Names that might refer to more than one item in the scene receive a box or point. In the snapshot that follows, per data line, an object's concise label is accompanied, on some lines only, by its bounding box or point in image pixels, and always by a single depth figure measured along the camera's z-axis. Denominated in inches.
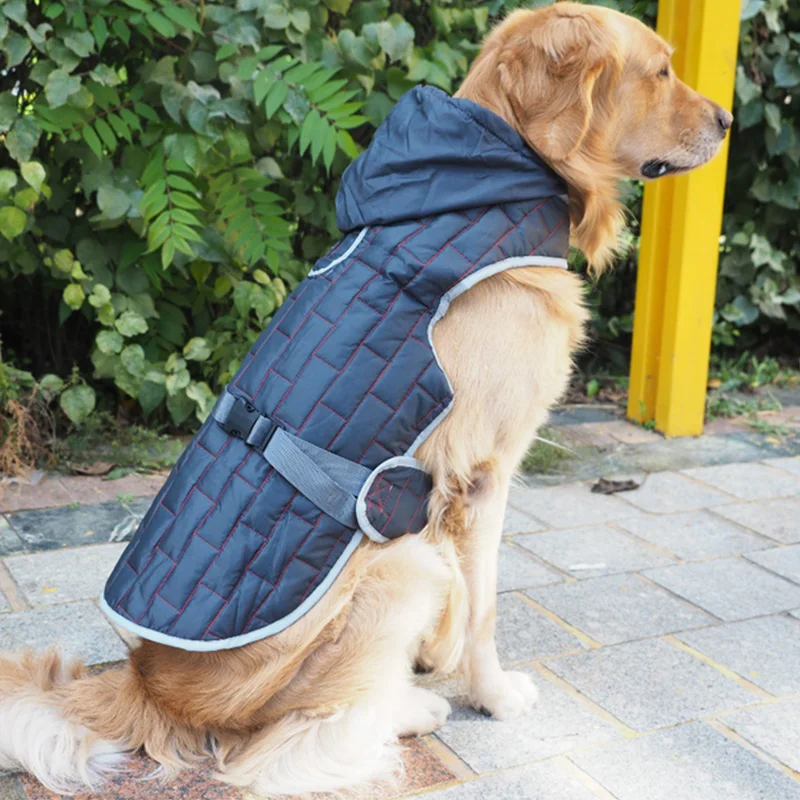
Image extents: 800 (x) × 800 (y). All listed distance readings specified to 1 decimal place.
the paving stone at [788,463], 176.2
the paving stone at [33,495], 149.5
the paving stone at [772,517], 147.9
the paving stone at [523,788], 86.0
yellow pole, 176.6
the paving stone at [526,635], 111.7
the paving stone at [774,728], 93.4
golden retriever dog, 85.5
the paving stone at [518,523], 146.6
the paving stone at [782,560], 134.3
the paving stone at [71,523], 137.2
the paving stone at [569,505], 151.6
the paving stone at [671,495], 157.6
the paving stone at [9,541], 133.3
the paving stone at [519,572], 128.2
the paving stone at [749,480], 164.6
